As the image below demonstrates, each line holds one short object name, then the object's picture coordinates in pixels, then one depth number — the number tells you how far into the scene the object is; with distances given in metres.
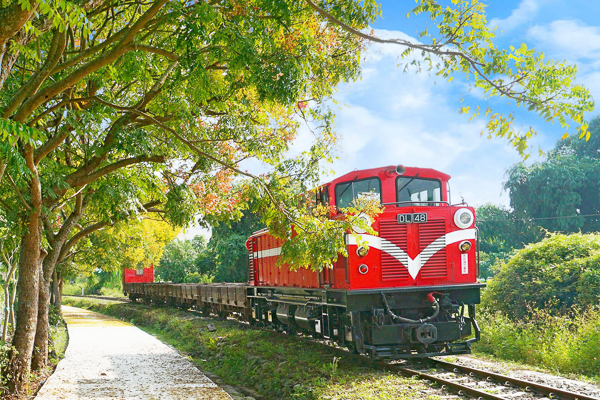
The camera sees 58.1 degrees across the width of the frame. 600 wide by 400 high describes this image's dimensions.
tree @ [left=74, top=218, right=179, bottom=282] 23.14
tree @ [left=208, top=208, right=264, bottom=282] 32.78
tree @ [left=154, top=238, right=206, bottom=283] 44.78
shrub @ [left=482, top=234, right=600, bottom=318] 13.14
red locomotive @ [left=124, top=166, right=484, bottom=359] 9.70
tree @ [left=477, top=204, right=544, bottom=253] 41.56
